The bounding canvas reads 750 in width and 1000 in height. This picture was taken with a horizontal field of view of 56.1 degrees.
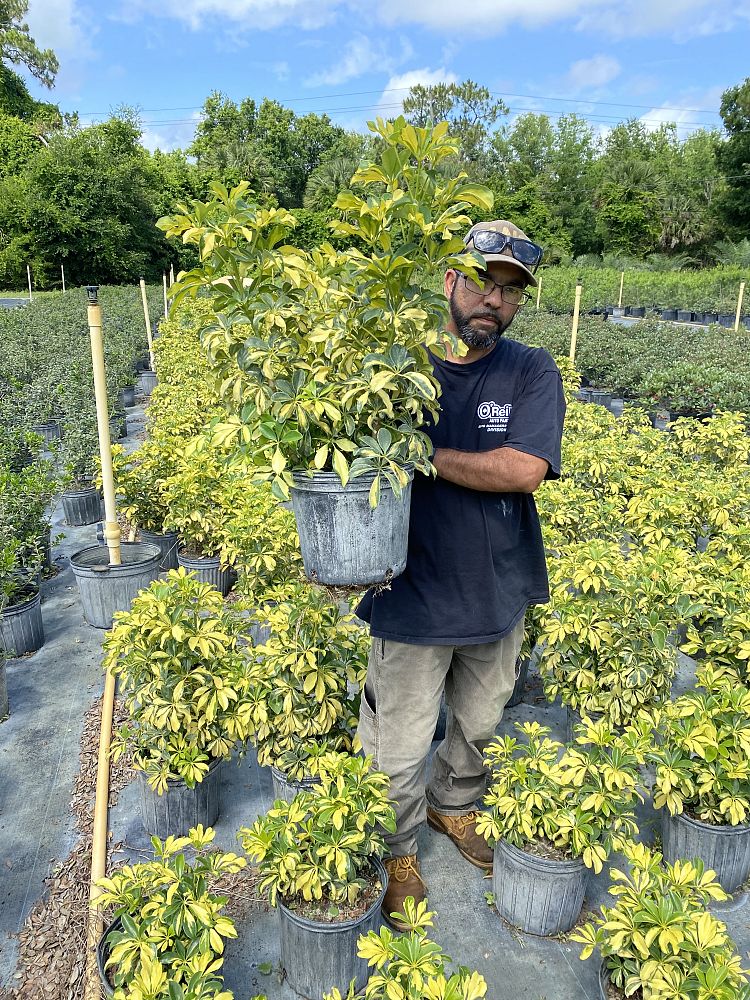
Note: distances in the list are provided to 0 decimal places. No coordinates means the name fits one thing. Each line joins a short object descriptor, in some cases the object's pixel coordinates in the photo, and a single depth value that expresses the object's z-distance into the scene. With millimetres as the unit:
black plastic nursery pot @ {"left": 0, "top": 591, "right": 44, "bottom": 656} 4363
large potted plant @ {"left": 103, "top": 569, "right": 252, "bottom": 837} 2814
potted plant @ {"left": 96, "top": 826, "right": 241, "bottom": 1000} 1779
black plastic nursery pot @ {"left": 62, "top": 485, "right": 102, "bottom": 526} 6590
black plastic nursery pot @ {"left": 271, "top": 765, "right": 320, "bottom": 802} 2850
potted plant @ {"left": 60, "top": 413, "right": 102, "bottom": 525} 6594
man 2291
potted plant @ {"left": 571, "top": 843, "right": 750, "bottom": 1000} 1791
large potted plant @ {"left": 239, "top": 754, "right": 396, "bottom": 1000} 2182
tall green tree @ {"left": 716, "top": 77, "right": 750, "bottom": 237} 38406
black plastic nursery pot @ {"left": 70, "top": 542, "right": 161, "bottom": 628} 4629
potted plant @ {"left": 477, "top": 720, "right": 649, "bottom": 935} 2408
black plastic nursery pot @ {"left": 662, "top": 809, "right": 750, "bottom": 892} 2670
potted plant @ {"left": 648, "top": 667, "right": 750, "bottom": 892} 2578
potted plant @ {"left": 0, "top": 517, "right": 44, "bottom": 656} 4289
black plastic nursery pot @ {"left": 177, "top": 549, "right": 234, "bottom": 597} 5184
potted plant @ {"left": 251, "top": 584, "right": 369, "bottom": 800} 2760
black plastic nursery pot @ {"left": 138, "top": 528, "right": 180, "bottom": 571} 5527
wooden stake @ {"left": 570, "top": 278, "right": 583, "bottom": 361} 9547
